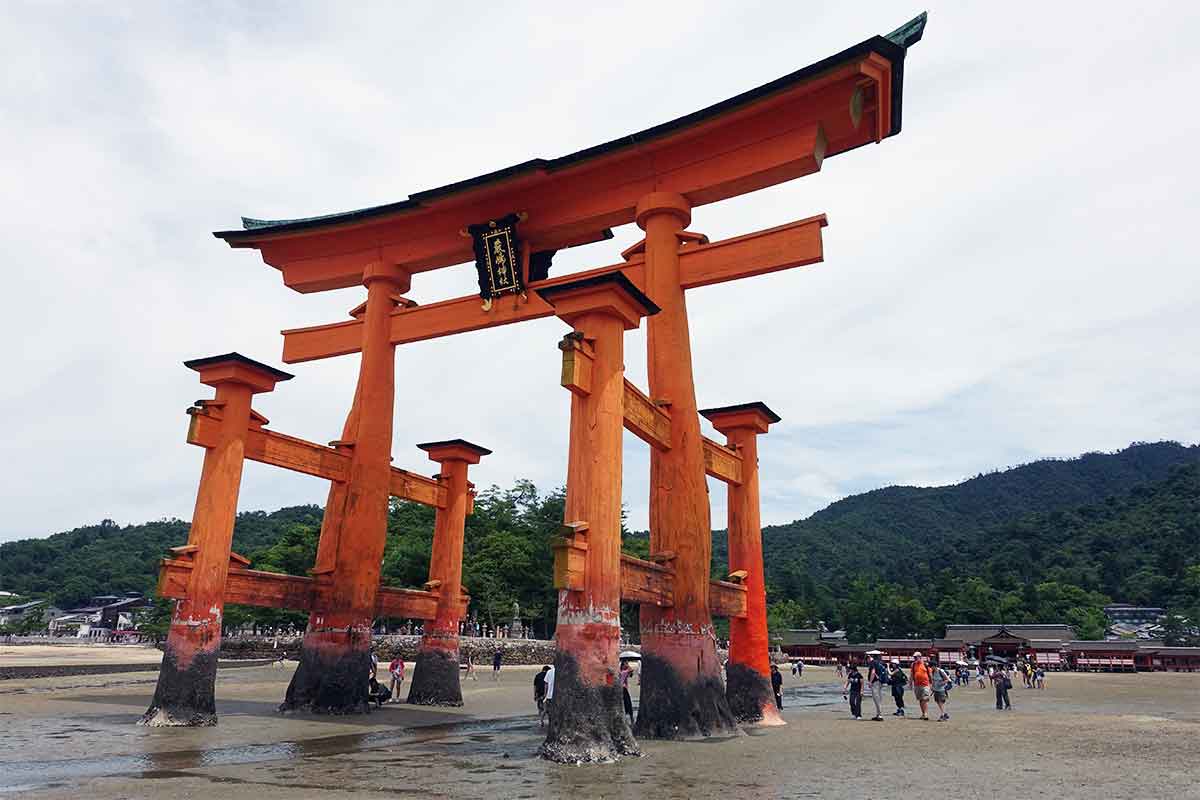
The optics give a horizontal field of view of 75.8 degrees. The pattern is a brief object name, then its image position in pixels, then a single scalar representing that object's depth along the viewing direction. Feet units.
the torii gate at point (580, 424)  34.32
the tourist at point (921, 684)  52.65
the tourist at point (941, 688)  54.29
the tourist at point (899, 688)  56.90
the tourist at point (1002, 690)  68.80
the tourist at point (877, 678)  54.13
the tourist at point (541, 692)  45.16
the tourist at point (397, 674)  67.36
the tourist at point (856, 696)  54.85
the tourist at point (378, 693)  54.24
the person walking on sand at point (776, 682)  57.82
